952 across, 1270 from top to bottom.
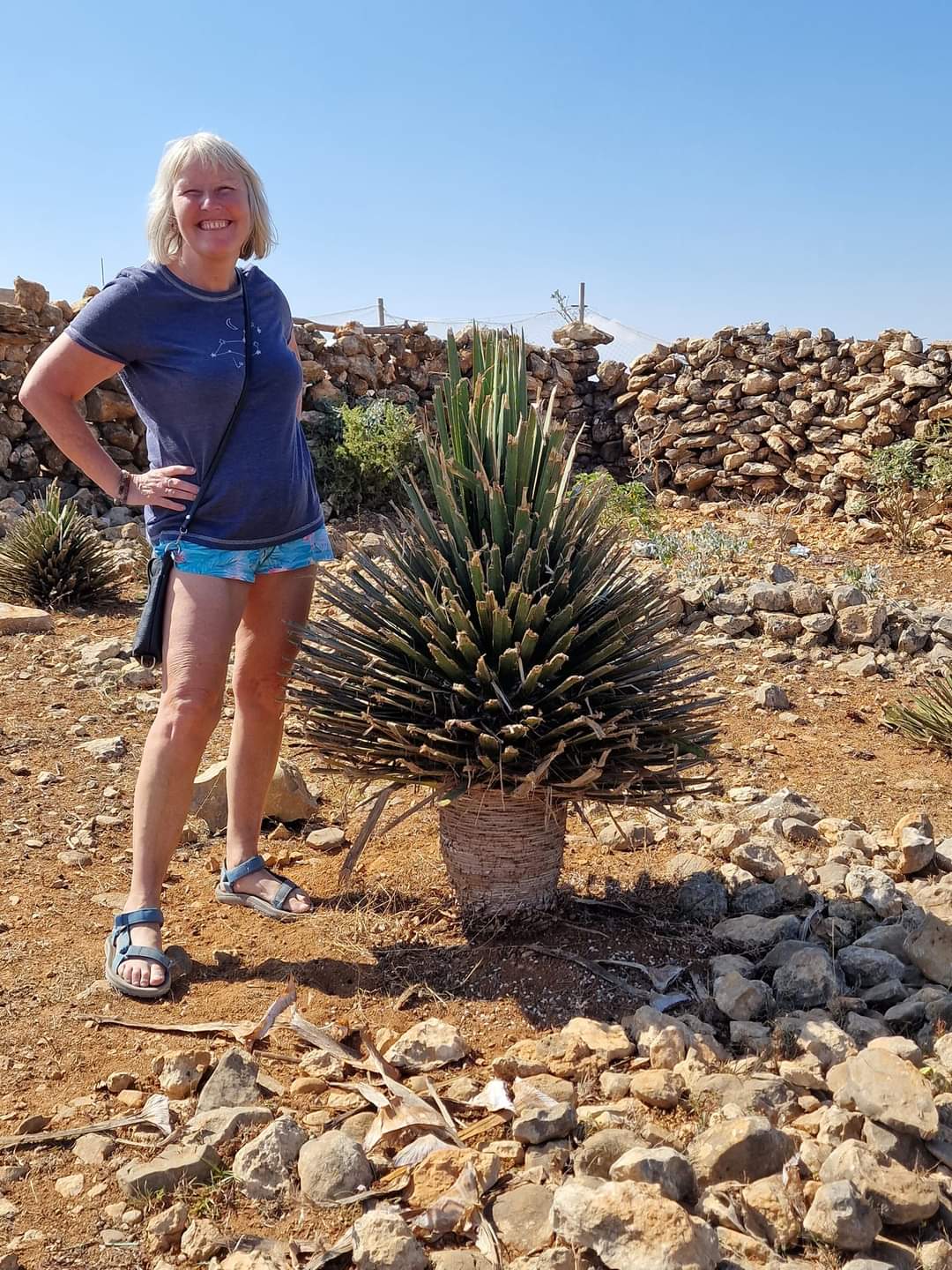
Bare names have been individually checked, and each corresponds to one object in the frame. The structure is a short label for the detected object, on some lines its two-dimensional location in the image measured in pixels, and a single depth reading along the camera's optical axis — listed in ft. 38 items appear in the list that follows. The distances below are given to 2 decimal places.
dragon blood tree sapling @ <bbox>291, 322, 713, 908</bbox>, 8.77
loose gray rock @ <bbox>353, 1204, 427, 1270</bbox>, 6.24
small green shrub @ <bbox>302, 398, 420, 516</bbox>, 36.73
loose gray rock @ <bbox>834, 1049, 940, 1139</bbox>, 7.05
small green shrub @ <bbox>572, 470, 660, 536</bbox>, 32.32
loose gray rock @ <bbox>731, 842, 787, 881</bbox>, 11.26
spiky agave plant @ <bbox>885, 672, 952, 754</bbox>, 16.38
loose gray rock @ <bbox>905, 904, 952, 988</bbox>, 9.46
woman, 9.44
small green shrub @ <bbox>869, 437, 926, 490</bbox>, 36.09
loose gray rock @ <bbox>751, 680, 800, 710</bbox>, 18.17
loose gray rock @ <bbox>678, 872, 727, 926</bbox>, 10.61
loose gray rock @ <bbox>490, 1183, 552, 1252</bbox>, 6.47
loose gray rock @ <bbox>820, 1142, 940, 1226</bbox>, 6.43
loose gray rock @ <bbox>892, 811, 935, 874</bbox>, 11.75
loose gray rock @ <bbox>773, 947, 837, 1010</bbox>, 8.99
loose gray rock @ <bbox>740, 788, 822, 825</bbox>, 13.08
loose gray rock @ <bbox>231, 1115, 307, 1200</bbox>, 6.99
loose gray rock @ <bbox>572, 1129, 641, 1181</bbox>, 6.91
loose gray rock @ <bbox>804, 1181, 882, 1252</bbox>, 6.23
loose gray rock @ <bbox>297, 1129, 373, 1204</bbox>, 6.92
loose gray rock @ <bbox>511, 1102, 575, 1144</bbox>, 7.23
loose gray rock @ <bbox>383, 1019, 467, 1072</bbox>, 8.18
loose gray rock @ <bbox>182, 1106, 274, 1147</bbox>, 7.40
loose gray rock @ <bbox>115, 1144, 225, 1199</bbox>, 6.97
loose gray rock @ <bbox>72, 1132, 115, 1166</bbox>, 7.39
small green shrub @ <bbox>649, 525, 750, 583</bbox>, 26.78
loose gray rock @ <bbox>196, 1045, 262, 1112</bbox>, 7.85
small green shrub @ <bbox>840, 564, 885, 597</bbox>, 25.48
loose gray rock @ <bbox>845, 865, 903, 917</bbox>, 10.72
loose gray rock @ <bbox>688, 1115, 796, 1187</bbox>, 6.81
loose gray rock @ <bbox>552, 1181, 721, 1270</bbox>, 5.92
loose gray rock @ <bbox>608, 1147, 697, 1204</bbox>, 6.47
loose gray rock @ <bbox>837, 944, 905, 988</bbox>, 9.51
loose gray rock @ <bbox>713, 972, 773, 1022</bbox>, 8.77
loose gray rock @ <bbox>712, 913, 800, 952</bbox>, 9.95
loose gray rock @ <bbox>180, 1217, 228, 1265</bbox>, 6.51
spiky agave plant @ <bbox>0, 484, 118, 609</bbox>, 24.61
